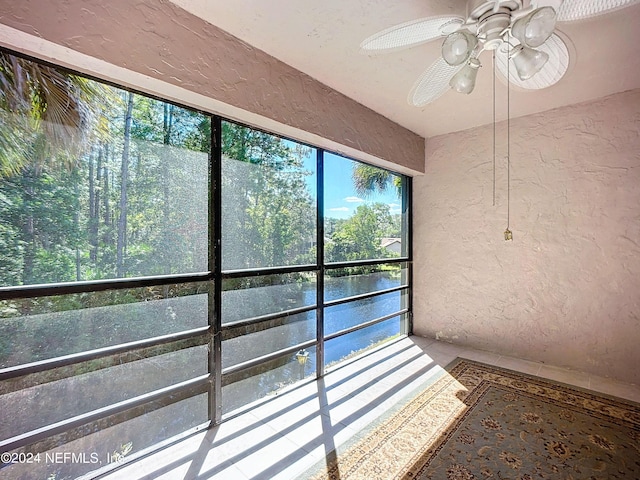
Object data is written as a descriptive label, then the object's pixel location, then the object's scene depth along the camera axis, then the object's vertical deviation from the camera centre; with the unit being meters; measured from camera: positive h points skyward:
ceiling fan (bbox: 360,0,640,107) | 1.21 +0.98
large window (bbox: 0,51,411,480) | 1.34 -0.17
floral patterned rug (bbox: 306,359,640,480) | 1.56 -1.21
